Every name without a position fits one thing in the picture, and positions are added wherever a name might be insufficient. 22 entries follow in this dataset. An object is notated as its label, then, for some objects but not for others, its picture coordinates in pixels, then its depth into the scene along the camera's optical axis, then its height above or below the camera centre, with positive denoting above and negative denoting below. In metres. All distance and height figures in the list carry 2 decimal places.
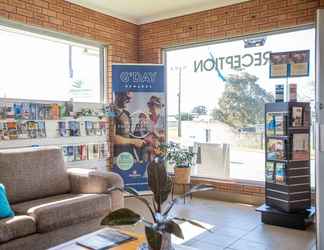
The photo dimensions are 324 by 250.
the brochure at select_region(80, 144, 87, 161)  4.59 -0.53
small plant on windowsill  4.68 -0.70
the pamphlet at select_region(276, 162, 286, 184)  3.56 -0.64
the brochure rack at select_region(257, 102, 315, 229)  3.51 -0.57
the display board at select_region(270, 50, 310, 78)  4.11 +0.68
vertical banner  4.98 -0.06
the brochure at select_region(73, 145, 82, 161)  4.50 -0.53
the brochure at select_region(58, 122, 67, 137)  4.32 -0.19
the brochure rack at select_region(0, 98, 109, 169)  3.84 -0.17
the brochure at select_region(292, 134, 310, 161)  3.56 -0.35
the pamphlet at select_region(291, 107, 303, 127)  3.56 -0.01
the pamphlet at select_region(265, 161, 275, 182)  3.69 -0.65
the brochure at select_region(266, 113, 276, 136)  3.69 -0.10
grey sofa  2.53 -0.79
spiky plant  1.58 -0.53
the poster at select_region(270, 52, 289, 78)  4.20 +0.68
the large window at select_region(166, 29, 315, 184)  4.44 +0.28
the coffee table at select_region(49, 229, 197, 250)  1.96 -0.81
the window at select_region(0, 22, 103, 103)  4.01 +0.65
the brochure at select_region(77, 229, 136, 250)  1.98 -0.81
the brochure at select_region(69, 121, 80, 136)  4.46 -0.18
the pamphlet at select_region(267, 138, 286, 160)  3.60 -0.38
